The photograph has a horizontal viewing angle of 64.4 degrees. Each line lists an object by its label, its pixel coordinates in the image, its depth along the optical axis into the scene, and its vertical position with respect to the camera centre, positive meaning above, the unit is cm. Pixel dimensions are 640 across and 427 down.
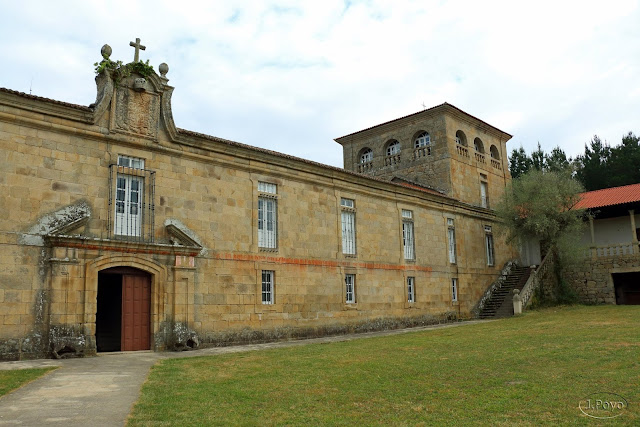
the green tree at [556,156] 5158 +1314
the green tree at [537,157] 5295 +1313
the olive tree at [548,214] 2544 +348
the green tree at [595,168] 4562 +1044
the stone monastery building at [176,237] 1274 +181
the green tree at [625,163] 4272 +995
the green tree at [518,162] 5372 +1285
